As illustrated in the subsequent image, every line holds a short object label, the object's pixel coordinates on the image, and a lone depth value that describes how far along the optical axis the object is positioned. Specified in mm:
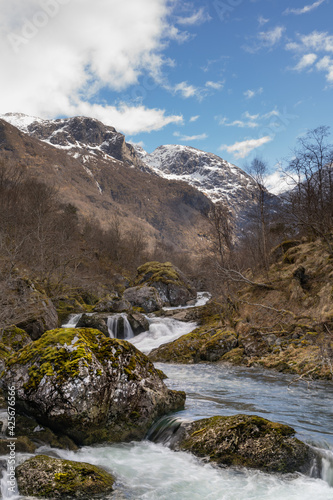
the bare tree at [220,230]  20781
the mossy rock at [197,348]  16328
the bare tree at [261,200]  23672
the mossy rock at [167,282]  38656
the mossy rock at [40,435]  6133
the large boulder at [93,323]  21109
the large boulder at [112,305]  26703
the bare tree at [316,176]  19469
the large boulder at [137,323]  23188
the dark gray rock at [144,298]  32094
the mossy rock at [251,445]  5590
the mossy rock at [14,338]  12242
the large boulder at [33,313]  15906
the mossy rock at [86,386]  6375
